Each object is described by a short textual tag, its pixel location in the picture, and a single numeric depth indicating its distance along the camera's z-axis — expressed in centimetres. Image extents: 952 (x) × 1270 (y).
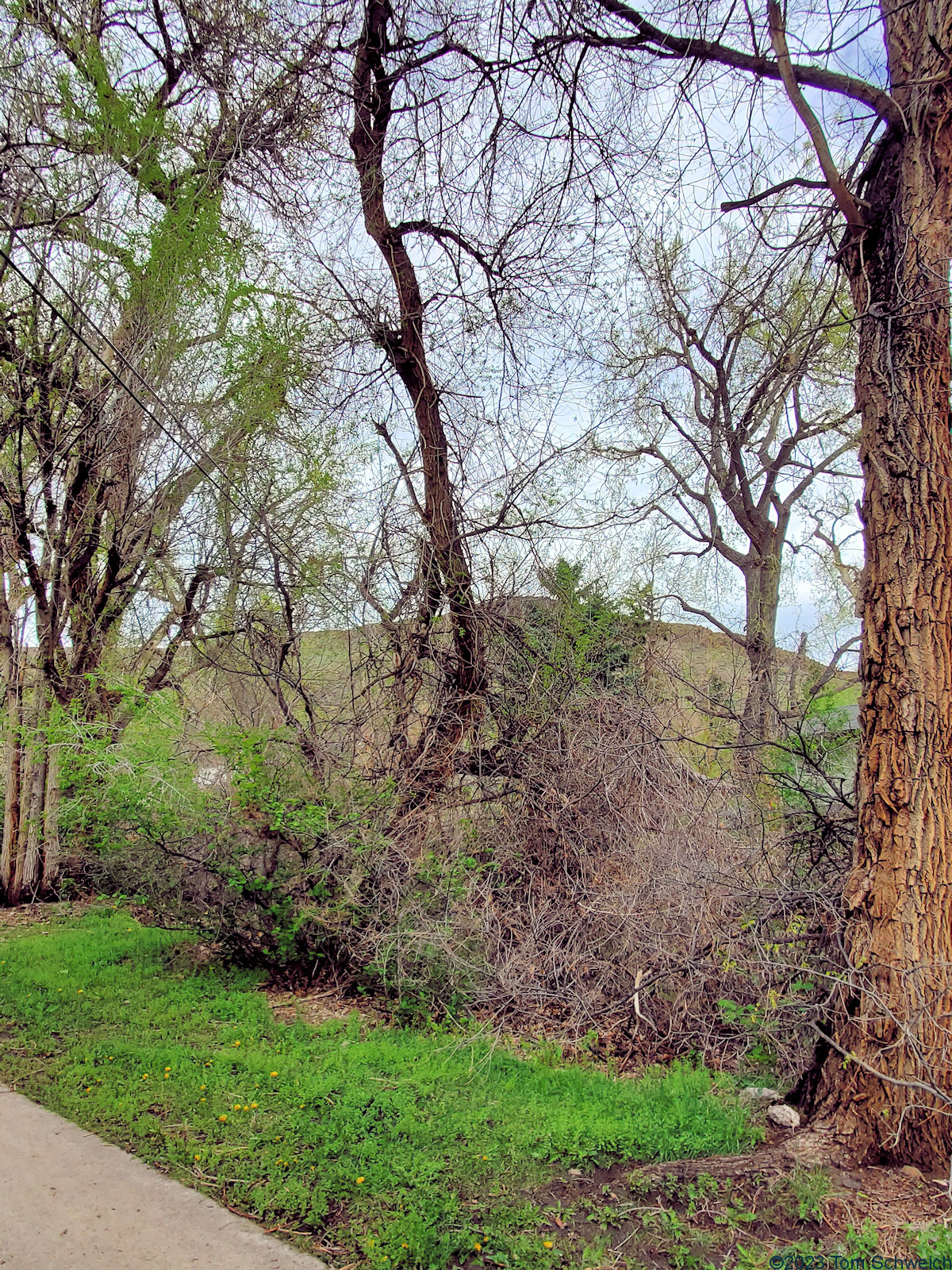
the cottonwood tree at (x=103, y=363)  771
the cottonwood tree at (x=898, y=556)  344
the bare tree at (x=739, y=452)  1105
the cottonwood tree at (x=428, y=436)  650
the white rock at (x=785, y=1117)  371
